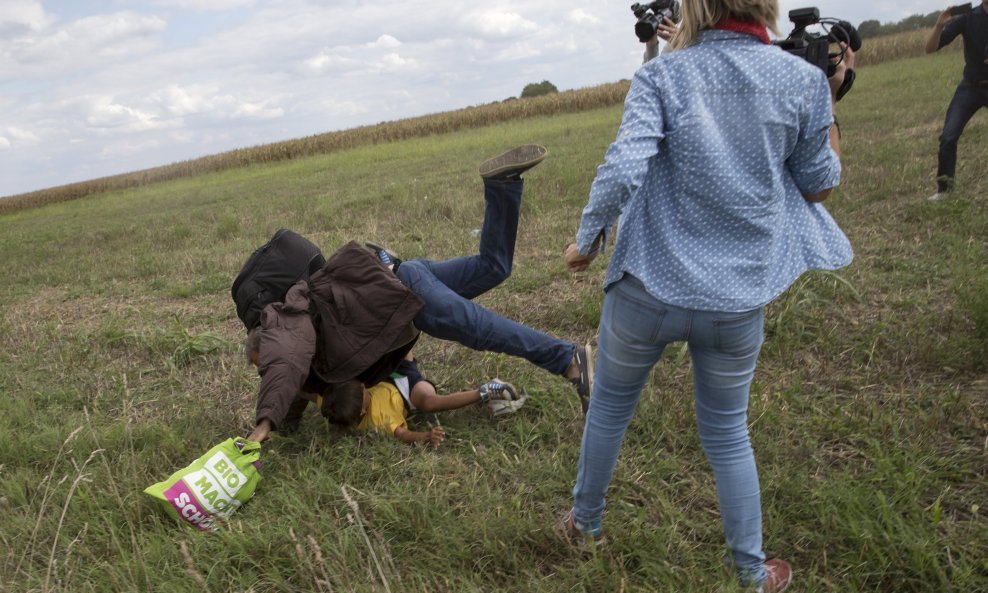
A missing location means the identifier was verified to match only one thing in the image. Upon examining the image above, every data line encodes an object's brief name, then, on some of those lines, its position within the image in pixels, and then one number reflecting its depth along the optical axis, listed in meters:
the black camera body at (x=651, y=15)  2.23
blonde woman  1.71
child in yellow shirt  3.22
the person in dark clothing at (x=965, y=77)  6.01
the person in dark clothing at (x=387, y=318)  3.09
